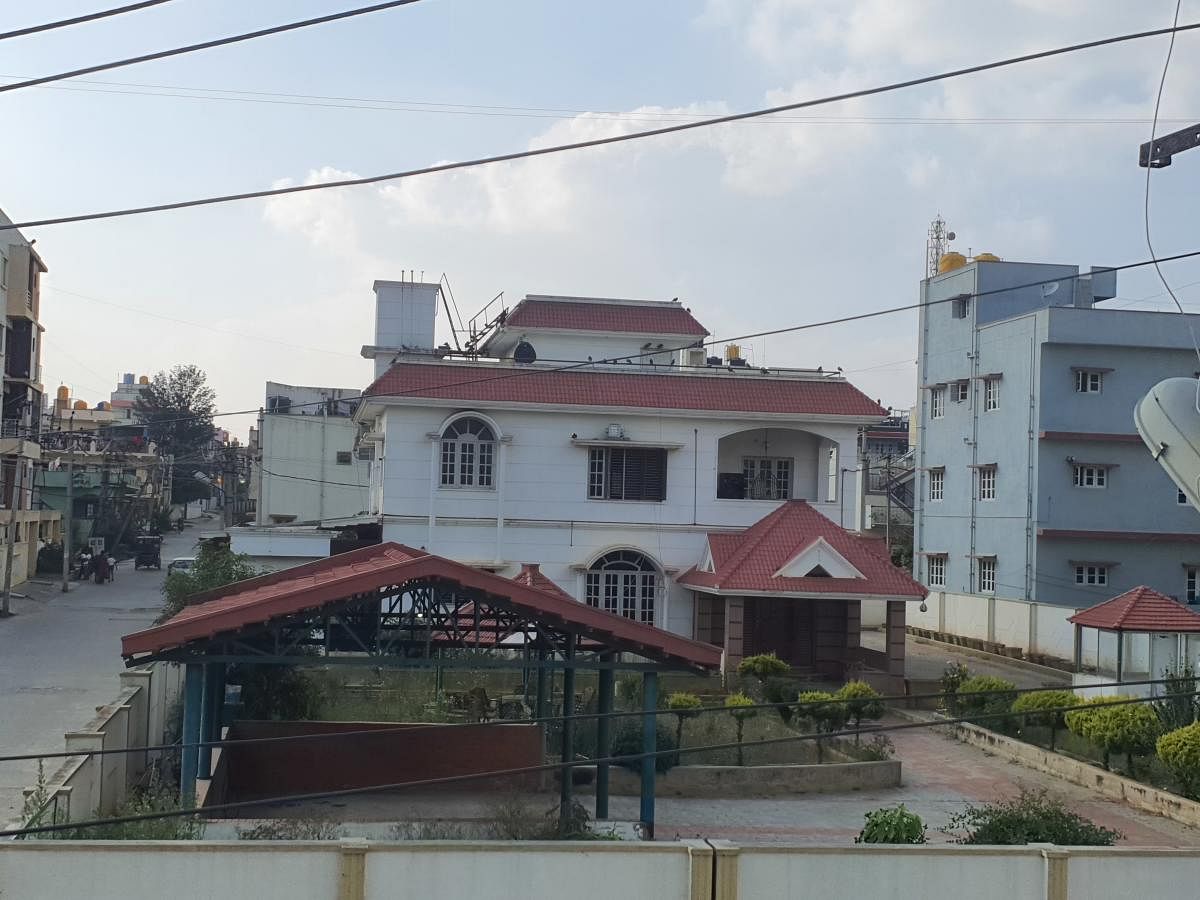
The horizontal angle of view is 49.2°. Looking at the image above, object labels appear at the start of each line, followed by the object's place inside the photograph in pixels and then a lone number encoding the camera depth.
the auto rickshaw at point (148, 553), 65.06
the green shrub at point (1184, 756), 18.53
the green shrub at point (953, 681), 26.58
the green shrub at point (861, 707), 23.25
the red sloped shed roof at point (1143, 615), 24.88
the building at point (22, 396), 49.78
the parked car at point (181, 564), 49.04
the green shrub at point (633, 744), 19.23
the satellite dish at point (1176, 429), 18.64
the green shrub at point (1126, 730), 20.34
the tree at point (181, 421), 96.06
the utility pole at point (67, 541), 49.53
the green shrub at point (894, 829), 13.62
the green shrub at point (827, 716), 22.77
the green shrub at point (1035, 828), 13.65
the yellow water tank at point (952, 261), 48.43
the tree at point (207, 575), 28.53
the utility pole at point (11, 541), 41.69
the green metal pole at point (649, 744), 14.93
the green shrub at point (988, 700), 24.98
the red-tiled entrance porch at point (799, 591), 29.27
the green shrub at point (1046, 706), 23.25
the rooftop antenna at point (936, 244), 73.62
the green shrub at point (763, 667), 28.05
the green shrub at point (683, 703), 22.99
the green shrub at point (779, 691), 26.04
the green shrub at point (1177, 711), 20.67
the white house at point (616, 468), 31.17
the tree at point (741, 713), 21.23
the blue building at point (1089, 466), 37.78
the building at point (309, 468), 54.97
